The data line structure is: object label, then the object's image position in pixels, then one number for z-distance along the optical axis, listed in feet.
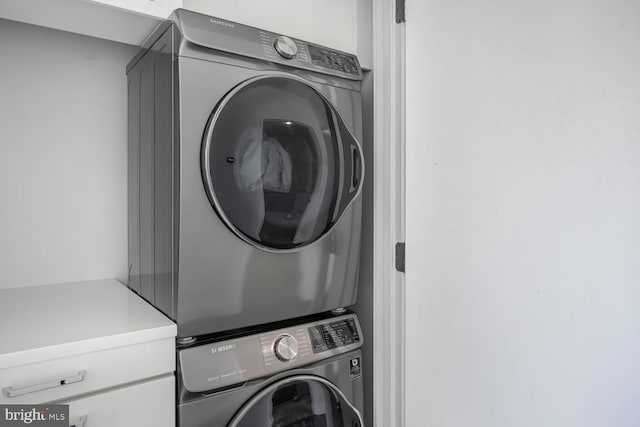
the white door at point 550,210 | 3.64
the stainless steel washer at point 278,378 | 3.53
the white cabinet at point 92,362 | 2.84
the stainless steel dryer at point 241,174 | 3.54
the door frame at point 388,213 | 4.89
